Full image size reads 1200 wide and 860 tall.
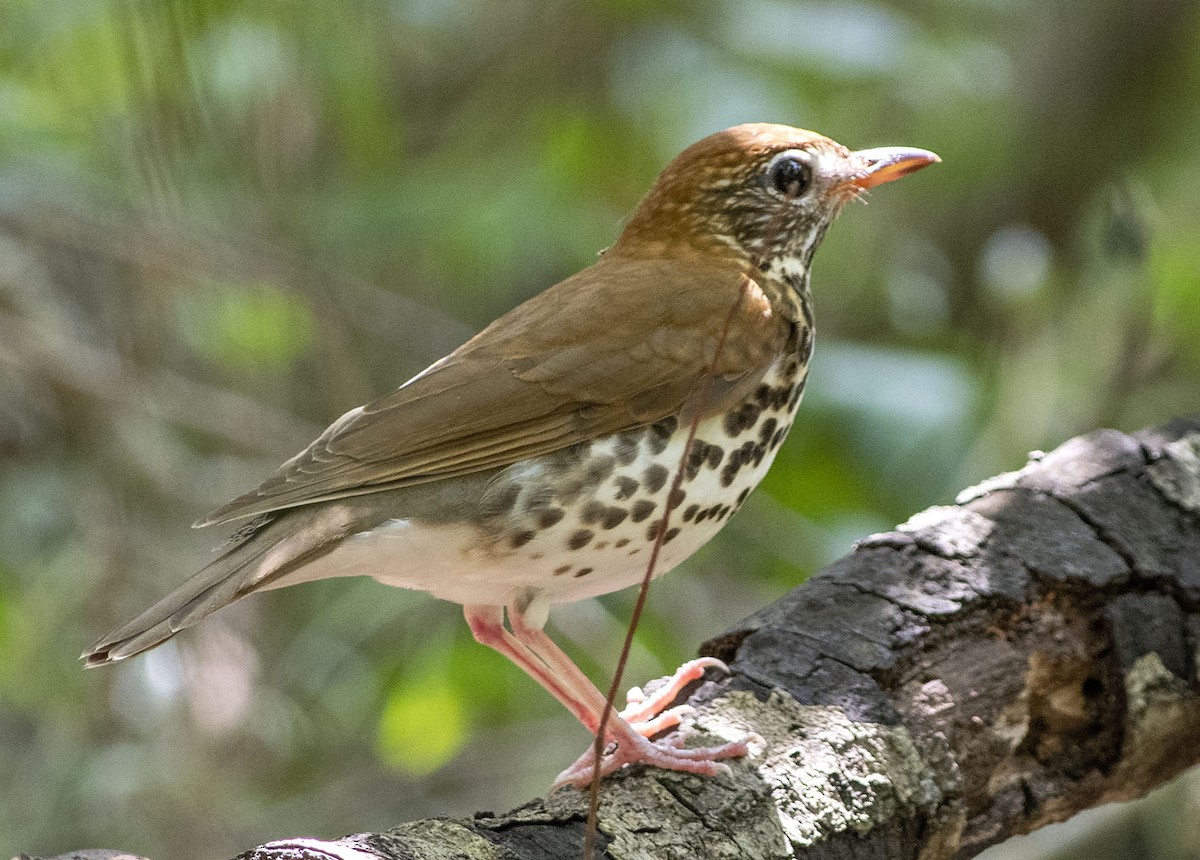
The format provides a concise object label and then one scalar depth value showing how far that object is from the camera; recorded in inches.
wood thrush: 220.8
